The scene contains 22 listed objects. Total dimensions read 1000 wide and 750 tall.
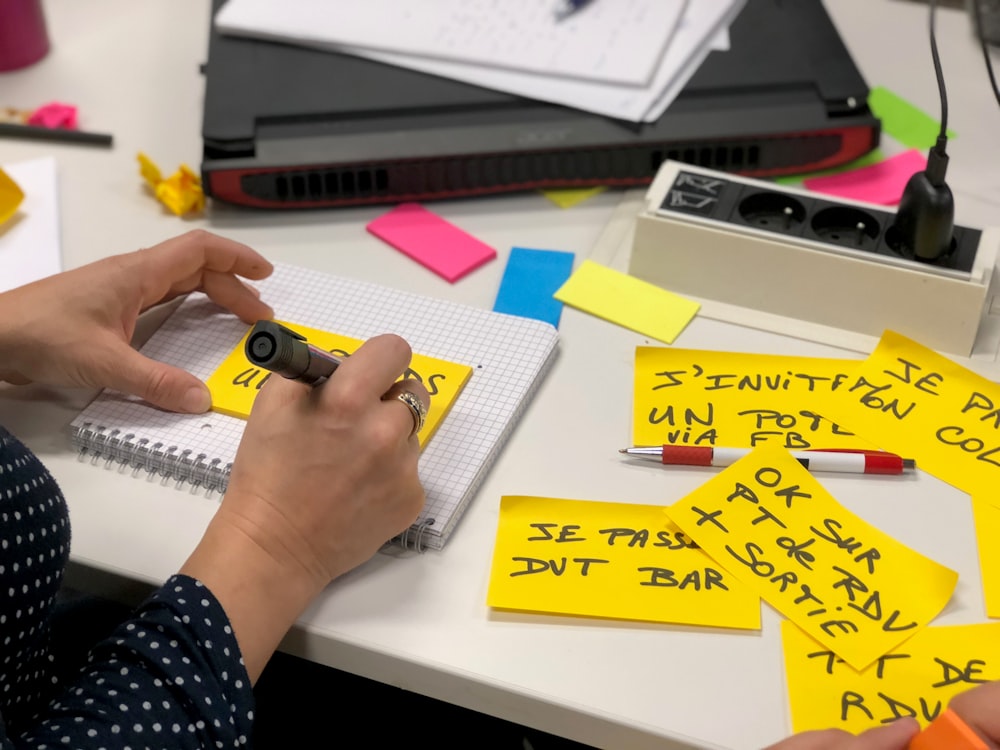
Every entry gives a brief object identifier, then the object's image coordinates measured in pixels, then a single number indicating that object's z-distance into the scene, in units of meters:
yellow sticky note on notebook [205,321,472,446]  0.68
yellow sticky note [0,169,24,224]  0.87
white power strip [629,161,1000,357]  0.73
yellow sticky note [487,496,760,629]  0.58
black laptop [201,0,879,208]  0.86
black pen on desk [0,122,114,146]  0.96
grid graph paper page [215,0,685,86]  0.92
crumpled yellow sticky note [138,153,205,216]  0.88
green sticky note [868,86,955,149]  0.94
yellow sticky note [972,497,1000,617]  0.59
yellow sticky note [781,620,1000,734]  0.53
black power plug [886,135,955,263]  0.72
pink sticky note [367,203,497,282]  0.83
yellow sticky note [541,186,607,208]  0.90
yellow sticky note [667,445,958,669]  0.57
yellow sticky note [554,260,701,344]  0.77
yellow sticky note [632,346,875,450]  0.68
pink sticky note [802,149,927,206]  0.88
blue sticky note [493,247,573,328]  0.79
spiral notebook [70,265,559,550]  0.65
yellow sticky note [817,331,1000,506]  0.66
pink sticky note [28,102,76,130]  0.98
